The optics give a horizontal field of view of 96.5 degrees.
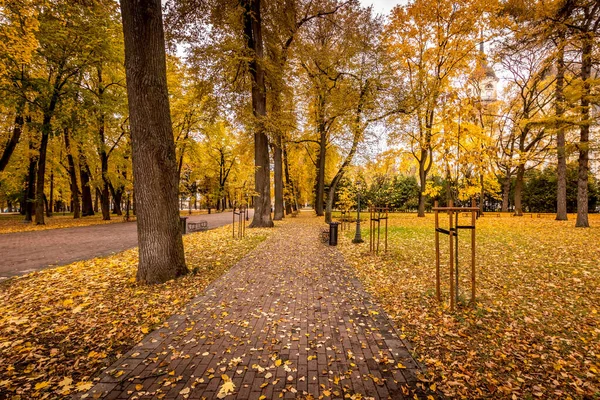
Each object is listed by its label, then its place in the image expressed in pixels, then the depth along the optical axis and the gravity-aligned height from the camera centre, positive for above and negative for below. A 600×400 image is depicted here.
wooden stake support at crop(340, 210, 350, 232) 16.04 -1.67
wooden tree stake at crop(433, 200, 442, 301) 4.61 -1.47
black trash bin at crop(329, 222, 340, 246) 10.64 -1.40
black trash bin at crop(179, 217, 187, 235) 12.91 -1.13
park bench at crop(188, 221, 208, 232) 15.50 -1.67
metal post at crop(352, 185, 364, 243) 11.22 -1.64
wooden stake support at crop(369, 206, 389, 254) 8.88 -1.45
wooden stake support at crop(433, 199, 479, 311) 4.09 -0.56
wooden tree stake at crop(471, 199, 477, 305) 4.15 -0.89
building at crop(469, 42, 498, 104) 19.17 +10.57
